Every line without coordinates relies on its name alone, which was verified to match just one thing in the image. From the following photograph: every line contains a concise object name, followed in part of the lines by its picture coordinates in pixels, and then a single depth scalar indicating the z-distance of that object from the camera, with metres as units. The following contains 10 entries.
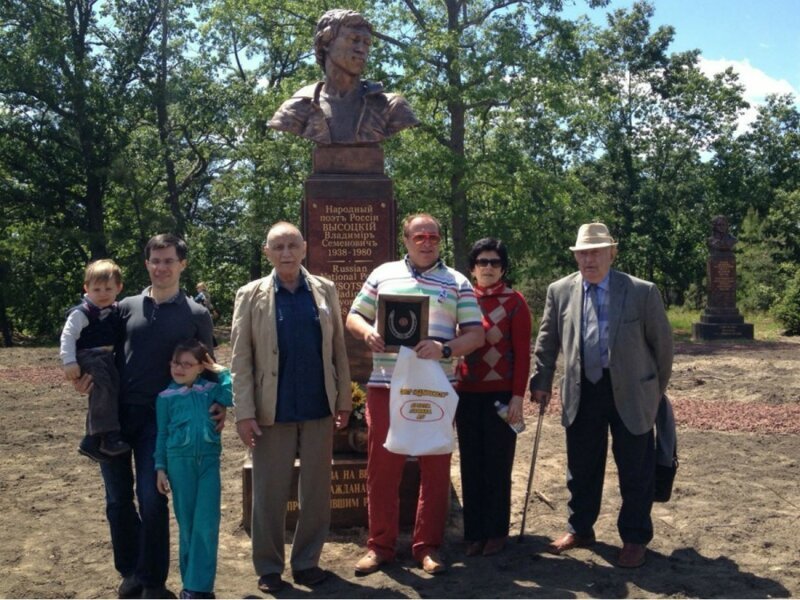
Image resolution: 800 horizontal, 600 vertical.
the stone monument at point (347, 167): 6.03
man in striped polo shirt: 4.61
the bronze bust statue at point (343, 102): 6.17
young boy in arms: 4.01
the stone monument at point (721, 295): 20.45
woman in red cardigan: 4.83
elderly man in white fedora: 4.65
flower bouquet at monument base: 5.68
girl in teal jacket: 4.02
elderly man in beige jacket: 4.31
